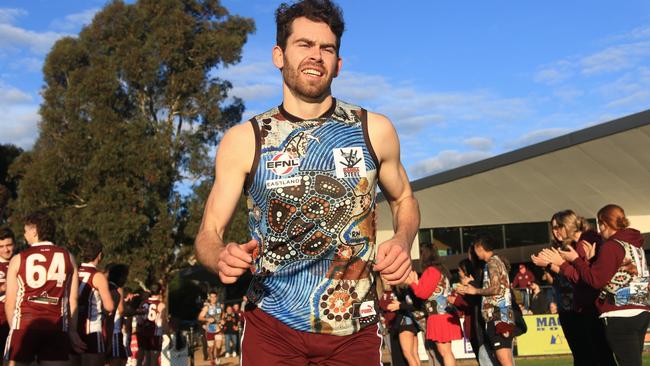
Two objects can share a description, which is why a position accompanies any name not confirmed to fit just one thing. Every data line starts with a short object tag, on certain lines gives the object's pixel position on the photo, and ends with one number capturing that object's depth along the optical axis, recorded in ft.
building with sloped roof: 86.43
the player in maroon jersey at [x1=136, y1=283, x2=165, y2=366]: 52.60
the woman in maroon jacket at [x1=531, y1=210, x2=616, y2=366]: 29.63
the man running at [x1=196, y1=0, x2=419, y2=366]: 10.82
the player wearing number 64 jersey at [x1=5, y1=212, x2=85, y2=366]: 27.43
